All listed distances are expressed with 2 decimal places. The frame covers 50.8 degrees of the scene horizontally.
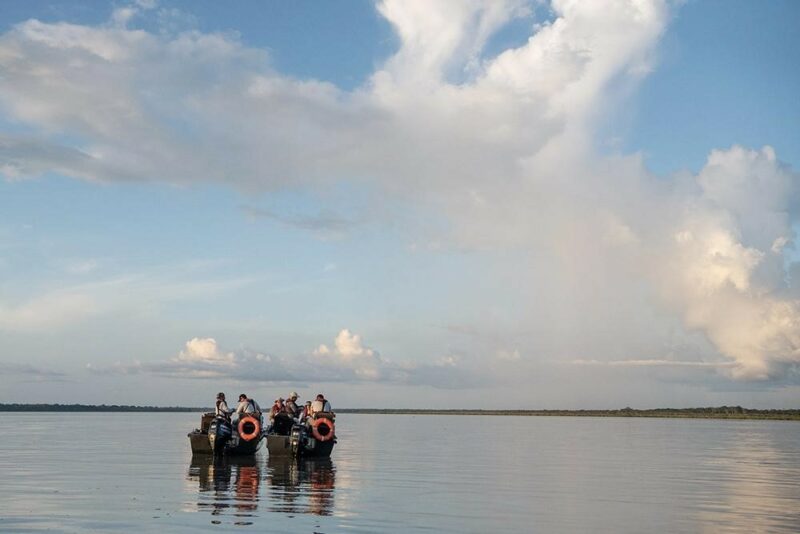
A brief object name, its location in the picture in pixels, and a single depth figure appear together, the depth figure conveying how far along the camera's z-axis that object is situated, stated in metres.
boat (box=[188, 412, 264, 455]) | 34.41
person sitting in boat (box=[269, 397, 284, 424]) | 36.59
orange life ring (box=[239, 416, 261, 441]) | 35.19
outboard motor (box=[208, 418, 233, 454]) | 34.31
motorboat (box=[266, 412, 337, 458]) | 35.12
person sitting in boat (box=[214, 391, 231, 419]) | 34.25
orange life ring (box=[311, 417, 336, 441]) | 35.59
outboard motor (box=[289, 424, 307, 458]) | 35.03
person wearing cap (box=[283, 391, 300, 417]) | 36.78
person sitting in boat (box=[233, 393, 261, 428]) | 35.47
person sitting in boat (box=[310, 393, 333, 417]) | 36.16
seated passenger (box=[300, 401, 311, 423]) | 36.53
